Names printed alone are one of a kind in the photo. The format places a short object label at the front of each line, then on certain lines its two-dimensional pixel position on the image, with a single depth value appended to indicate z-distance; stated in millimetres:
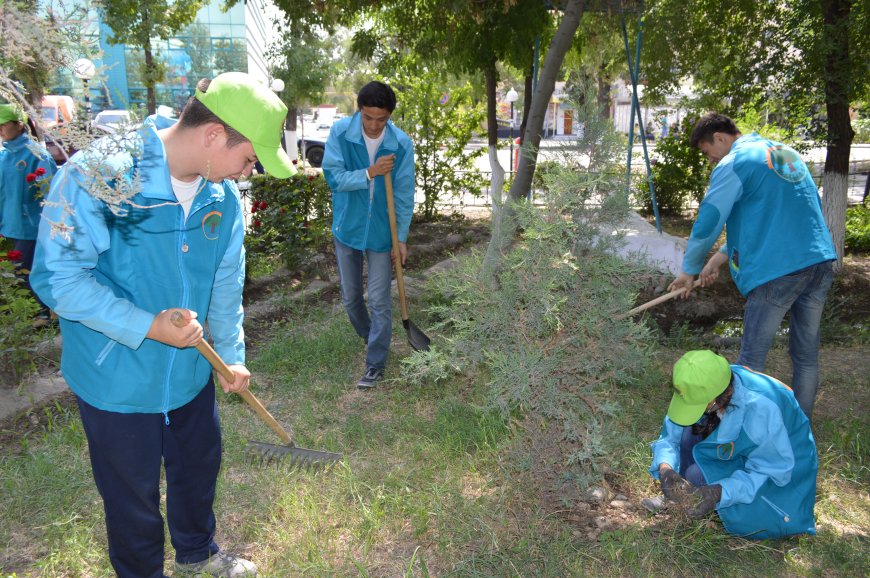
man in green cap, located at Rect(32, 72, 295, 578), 1916
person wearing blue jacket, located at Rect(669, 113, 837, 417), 3324
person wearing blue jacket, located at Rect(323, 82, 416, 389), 4359
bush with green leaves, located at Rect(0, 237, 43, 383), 4152
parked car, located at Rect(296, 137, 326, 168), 23453
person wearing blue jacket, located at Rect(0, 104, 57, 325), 5418
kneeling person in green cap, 2633
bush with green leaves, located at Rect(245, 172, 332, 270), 6824
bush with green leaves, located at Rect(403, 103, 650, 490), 2703
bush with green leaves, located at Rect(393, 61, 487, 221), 9422
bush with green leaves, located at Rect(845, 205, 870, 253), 9164
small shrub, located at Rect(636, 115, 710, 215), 10891
